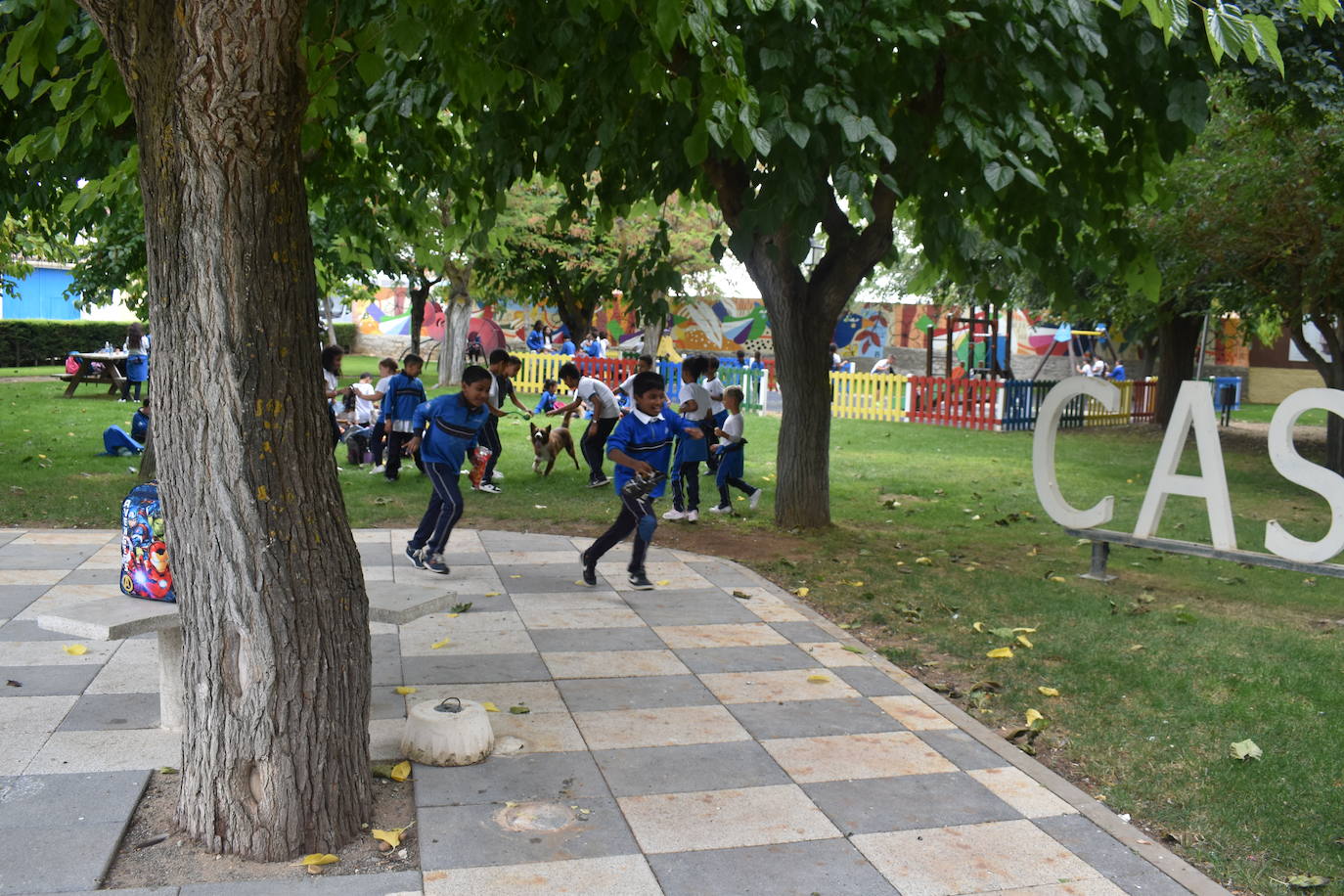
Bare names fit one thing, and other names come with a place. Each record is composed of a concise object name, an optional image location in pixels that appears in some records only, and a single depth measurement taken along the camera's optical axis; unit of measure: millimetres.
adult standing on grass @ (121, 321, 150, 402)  22812
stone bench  4902
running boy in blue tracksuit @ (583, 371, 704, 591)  8492
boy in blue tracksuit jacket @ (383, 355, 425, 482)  13555
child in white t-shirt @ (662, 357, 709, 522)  11953
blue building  42597
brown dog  14734
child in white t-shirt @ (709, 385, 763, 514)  12336
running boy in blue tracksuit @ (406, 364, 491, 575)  8750
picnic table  24422
